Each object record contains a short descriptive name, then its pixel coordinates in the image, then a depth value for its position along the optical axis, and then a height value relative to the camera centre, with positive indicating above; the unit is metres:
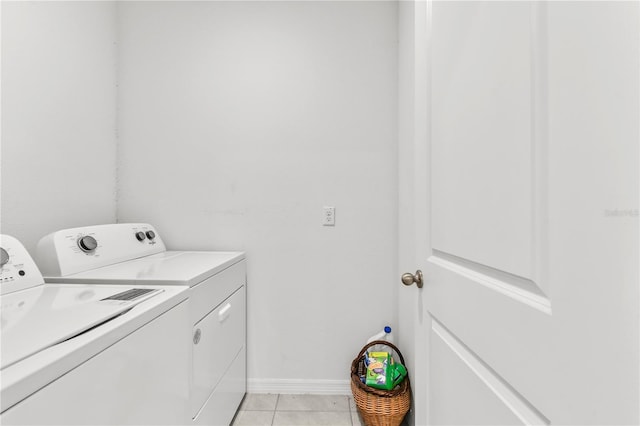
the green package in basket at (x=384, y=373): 1.42 -0.77
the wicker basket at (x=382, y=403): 1.36 -0.86
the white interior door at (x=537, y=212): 0.37 +0.00
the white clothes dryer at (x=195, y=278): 1.10 -0.24
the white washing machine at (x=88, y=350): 0.52 -0.28
